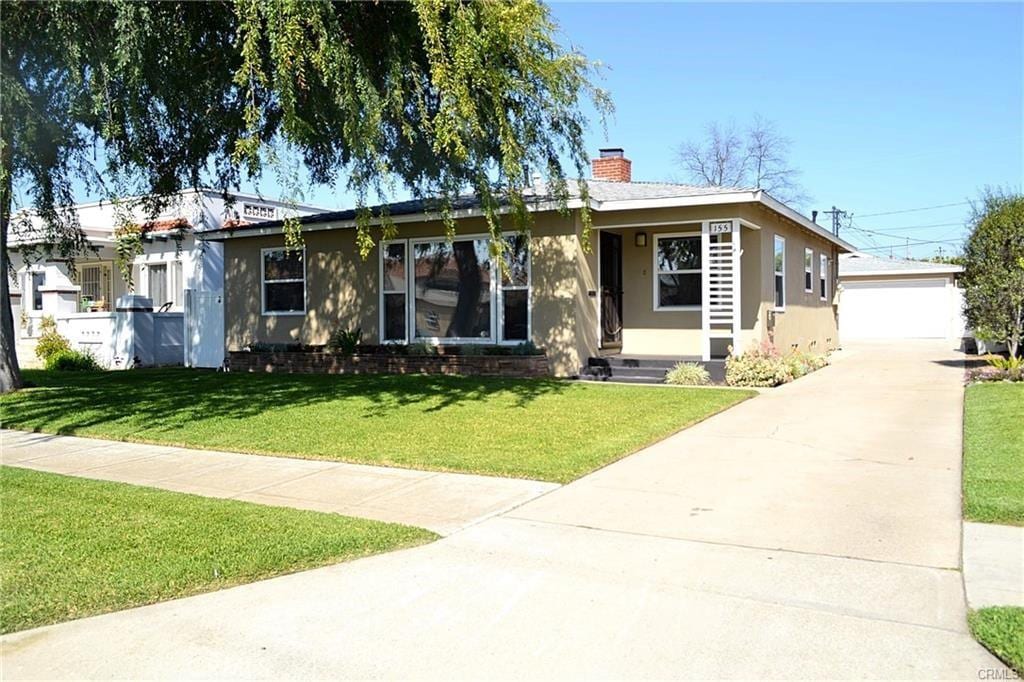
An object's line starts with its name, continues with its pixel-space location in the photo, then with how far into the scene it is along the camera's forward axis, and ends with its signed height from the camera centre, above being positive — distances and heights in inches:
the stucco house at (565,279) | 585.0 +27.3
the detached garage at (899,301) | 1178.6 +11.8
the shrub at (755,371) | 543.5 -40.4
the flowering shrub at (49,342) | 808.9 -24.2
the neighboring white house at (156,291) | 798.5 +29.4
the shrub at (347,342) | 672.4 -22.5
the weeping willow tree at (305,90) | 349.7 +108.8
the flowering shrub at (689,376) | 550.6 -43.9
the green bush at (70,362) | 769.6 -42.5
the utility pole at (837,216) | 1865.2 +220.0
